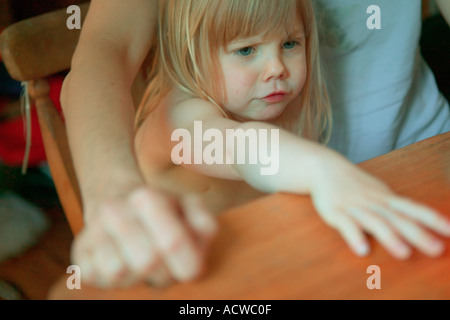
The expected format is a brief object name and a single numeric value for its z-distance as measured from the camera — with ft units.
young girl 1.90
